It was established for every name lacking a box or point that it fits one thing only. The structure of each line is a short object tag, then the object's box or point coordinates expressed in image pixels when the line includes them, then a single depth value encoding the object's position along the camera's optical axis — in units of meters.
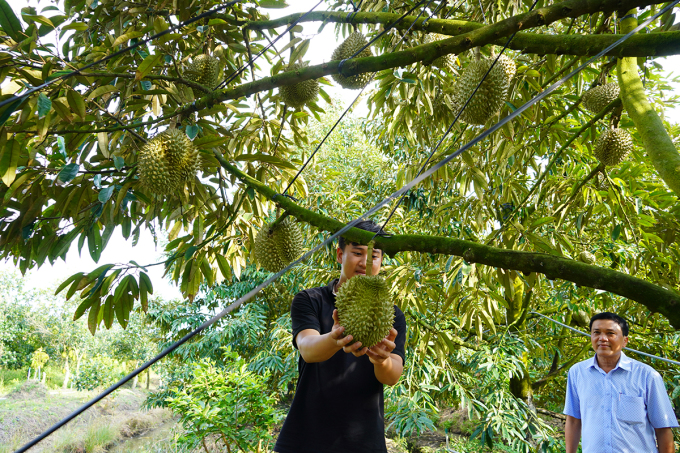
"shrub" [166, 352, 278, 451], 2.76
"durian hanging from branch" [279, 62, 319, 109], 1.45
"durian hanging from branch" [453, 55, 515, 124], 1.14
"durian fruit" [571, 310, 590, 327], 3.15
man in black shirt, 1.03
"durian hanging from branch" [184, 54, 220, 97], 1.42
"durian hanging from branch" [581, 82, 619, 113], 1.56
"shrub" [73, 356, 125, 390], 10.05
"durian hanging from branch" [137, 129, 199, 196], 1.06
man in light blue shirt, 1.54
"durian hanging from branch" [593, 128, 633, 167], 1.50
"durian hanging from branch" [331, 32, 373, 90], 1.43
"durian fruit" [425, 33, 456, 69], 1.53
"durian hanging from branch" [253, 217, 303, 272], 1.34
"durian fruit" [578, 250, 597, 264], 2.16
